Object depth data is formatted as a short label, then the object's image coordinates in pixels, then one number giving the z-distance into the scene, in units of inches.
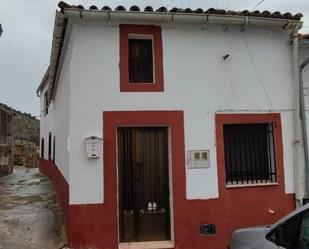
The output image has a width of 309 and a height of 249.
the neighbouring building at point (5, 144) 583.4
